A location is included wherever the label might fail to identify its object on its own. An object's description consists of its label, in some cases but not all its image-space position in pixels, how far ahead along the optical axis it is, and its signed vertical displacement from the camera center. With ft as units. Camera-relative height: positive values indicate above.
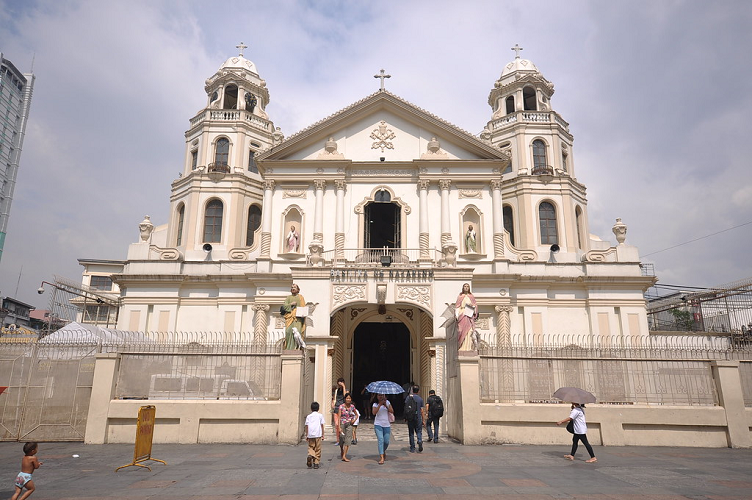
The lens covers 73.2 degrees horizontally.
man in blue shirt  40.32 -3.23
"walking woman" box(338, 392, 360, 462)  36.11 -3.28
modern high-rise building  214.07 +107.29
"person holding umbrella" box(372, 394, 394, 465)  34.83 -3.39
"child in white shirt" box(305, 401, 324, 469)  32.83 -4.43
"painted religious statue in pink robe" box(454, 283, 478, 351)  46.19 +4.94
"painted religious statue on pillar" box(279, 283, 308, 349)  46.75 +5.22
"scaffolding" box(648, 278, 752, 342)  84.33 +12.97
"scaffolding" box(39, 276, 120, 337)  92.84 +13.23
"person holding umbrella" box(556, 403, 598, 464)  35.86 -3.40
